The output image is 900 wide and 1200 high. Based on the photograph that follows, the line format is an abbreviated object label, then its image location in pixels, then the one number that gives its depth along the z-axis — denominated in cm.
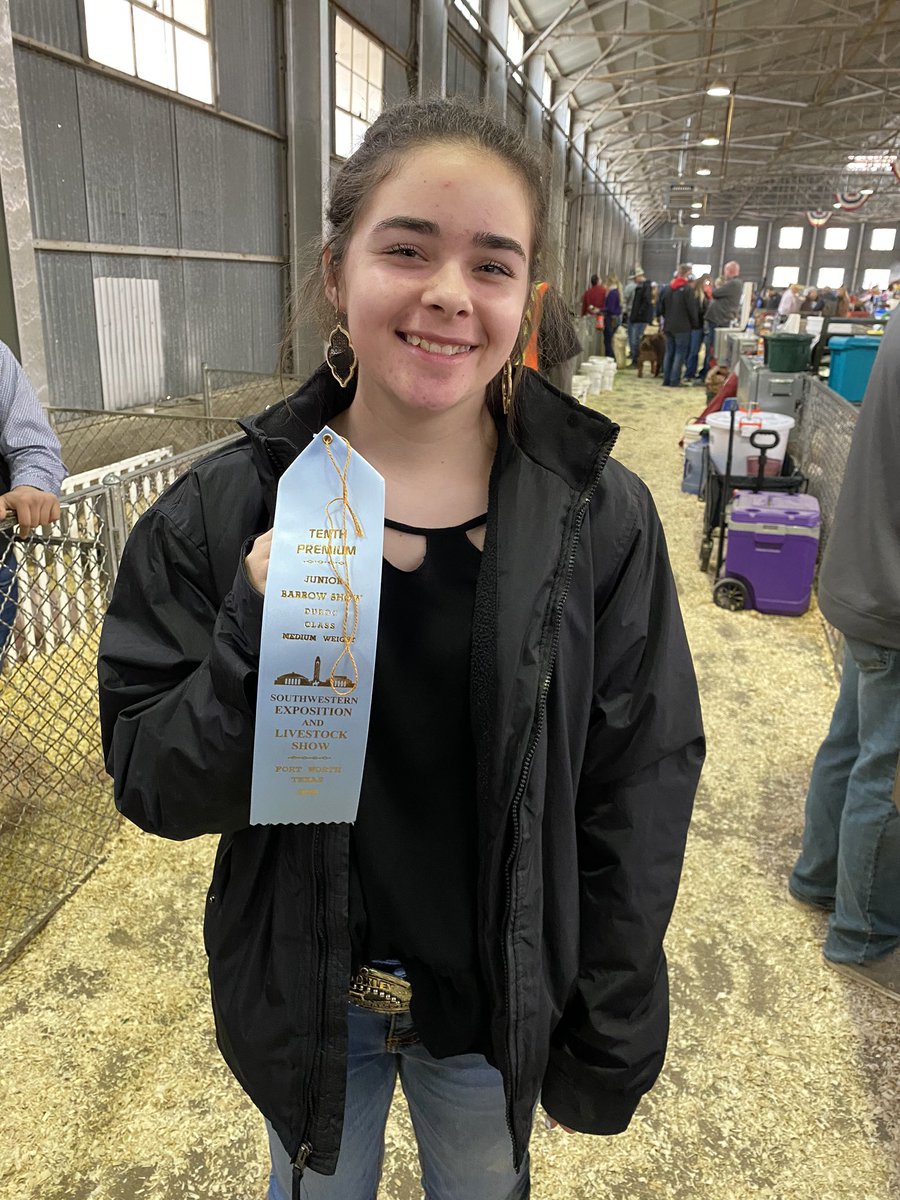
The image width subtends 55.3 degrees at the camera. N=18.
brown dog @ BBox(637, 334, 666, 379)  1675
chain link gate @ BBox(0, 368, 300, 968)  251
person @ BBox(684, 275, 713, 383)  1452
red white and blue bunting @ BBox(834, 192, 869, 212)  2243
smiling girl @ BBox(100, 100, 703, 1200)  93
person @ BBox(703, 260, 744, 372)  1457
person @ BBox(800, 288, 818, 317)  1672
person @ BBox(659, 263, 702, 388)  1406
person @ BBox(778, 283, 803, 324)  1655
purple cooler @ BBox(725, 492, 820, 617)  467
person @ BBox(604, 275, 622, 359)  1777
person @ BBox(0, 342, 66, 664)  236
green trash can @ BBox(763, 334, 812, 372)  696
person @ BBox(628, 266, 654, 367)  1733
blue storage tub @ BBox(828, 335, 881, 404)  577
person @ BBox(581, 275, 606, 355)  1725
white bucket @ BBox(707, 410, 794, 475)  556
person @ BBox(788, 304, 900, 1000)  204
